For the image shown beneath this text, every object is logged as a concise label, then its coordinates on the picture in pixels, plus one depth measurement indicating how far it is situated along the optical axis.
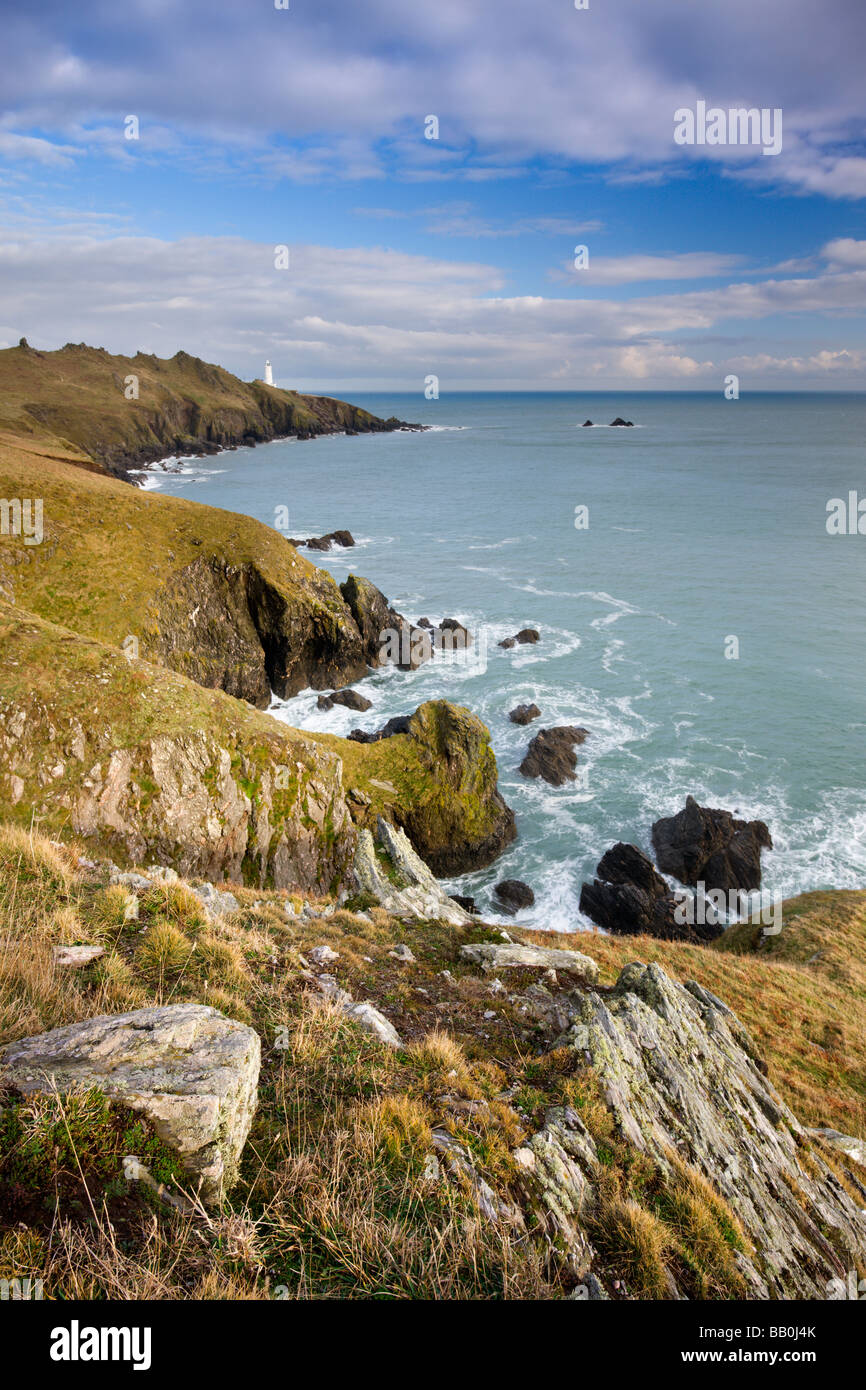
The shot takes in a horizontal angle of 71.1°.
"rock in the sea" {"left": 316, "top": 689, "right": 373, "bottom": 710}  44.23
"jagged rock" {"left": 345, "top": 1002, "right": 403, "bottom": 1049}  8.29
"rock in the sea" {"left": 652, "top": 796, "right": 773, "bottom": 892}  29.95
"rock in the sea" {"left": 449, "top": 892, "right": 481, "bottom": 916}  26.94
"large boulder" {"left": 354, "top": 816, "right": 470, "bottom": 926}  18.92
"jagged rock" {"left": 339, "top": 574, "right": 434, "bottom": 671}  51.69
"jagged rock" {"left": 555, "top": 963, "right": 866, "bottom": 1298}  8.34
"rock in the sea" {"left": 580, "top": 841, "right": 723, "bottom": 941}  27.86
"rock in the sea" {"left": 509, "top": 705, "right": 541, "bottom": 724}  42.38
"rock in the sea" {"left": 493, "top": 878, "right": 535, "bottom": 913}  28.59
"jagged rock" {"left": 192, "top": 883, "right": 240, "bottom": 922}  11.80
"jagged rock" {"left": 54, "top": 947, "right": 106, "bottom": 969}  7.61
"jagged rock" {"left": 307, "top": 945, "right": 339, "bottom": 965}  10.91
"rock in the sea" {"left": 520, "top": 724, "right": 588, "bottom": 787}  37.19
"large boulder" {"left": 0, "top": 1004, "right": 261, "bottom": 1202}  5.05
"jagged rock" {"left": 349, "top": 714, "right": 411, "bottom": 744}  38.34
